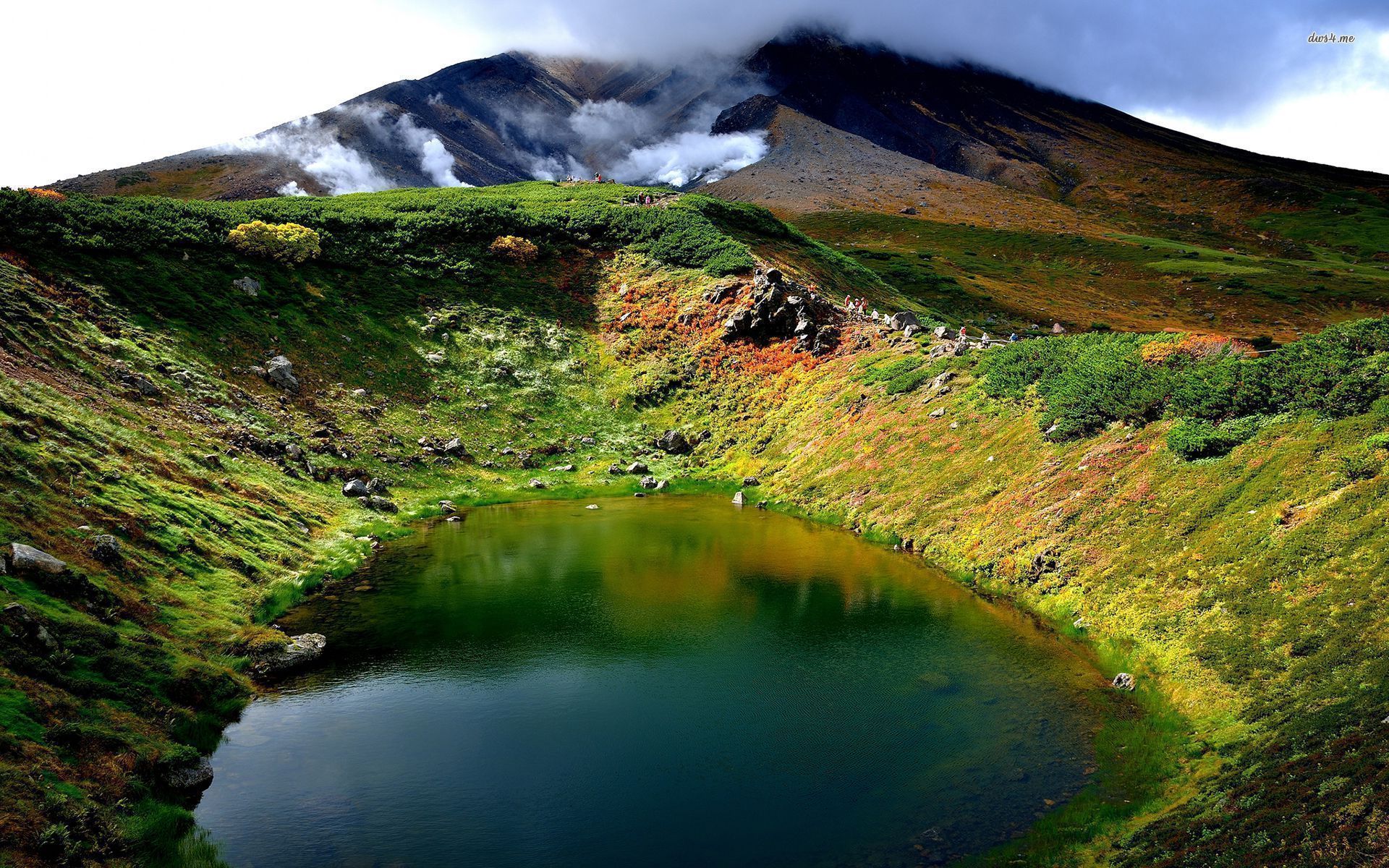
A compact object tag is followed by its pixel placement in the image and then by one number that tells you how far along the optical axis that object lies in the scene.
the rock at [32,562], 20.16
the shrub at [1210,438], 30.62
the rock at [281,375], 52.66
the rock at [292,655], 24.16
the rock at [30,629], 18.12
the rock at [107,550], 23.73
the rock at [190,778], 17.42
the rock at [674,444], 62.56
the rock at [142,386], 40.56
